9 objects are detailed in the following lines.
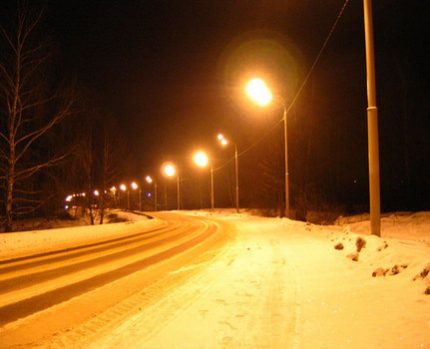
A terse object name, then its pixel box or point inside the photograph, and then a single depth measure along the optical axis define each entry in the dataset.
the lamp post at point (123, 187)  96.32
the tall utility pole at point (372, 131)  9.85
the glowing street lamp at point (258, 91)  19.91
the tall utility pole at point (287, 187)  25.81
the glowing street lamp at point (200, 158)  51.28
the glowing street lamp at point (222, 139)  44.80
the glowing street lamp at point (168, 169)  66.06
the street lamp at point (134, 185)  90.95
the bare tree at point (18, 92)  22.14
